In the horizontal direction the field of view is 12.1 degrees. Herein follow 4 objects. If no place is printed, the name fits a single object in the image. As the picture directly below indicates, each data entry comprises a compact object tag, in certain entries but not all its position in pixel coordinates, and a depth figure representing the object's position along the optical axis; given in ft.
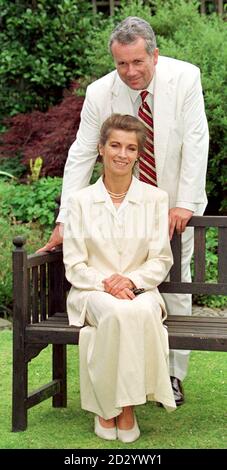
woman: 15.53
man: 17.47
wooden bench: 16.17
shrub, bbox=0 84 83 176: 32.53
